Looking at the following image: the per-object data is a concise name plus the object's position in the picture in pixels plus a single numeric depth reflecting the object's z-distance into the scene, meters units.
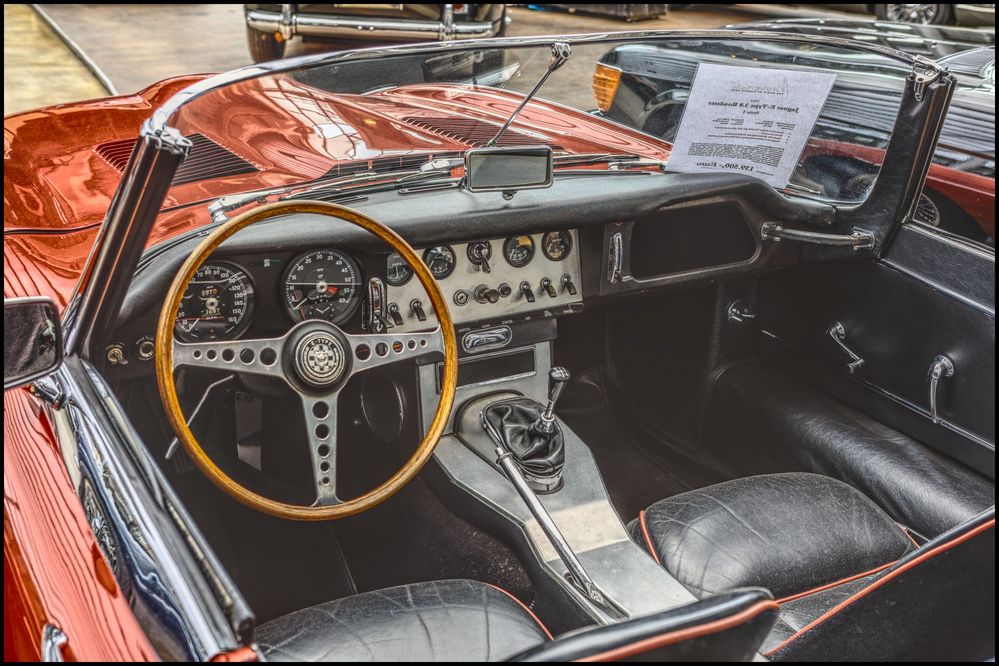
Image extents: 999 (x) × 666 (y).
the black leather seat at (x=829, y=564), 1.44
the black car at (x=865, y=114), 2.81
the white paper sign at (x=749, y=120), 2.39
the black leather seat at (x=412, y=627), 1.68
